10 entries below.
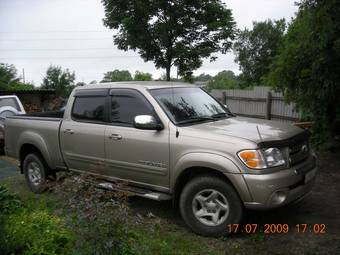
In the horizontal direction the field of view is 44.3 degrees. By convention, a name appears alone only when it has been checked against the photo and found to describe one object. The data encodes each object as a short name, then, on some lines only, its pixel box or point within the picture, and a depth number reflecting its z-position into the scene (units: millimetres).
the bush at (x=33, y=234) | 3752
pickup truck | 4645
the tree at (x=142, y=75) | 31742
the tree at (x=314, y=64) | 7244
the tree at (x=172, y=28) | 19906
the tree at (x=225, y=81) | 49294
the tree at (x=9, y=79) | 30431
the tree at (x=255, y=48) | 47594
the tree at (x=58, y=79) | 30688
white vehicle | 12969
